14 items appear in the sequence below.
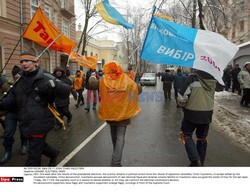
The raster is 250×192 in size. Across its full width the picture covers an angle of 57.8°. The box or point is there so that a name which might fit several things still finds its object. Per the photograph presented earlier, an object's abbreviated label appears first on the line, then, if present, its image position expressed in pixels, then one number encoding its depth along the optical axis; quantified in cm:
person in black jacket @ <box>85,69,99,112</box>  926
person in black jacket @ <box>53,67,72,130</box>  630
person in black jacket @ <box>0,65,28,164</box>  424
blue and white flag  345
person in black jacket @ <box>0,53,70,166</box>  305
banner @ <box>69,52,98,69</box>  945
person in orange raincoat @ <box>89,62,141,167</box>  346
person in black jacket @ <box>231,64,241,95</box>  1377
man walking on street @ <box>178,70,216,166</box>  356
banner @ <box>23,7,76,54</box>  614
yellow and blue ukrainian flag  632
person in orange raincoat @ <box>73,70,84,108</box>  1043
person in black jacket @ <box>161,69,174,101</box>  1209
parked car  2572
